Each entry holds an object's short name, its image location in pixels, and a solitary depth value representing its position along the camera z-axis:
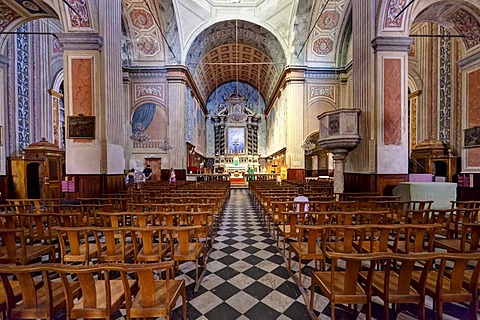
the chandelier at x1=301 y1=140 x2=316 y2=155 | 14.42
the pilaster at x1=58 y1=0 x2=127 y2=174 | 6.92
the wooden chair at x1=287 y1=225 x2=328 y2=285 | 2.72
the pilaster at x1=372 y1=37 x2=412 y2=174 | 6.73
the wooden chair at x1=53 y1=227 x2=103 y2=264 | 2.54
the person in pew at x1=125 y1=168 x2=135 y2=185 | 11.40
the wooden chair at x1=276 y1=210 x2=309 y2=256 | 3.54
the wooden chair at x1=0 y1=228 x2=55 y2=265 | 2.74
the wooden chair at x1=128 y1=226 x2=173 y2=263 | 2.57
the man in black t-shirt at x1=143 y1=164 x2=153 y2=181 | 11.43
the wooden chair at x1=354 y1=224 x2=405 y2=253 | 2.52
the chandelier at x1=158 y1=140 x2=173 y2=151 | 14.04
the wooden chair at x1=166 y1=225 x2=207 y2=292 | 2.70
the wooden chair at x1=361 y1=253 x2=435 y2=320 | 1.68
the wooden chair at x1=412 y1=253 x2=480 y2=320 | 1.71
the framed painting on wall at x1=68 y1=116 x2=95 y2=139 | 6.89
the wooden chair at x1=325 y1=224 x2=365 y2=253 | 2.57
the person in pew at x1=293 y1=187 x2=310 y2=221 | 4.34
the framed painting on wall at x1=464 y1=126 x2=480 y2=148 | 7.88
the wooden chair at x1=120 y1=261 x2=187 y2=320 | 1.59
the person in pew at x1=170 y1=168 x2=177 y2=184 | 11.36
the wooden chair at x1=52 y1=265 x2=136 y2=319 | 1.52
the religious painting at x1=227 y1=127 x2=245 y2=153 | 24.09
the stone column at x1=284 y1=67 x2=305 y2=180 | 14.34
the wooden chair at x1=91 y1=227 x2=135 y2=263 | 2.53
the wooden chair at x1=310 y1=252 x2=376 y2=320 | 1.74
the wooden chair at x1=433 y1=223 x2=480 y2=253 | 2.71
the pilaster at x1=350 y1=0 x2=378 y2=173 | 6.90
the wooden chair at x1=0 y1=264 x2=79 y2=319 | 1.53
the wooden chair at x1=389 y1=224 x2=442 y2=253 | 2.54
